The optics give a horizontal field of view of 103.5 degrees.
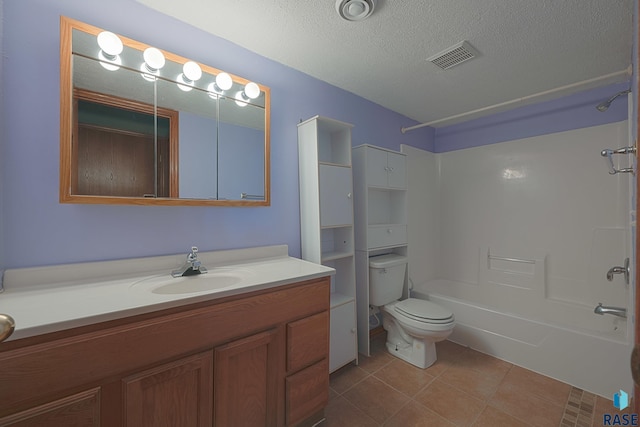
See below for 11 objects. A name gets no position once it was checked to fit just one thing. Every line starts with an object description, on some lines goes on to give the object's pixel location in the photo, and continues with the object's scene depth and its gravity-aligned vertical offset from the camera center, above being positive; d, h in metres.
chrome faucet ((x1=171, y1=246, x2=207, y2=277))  1.28 -0.27
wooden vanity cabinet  0.72 -0.54
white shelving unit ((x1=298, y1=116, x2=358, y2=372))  1.75 -0.01
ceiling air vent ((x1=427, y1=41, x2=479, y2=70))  1.61 +1.07
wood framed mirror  1.12 +0.47
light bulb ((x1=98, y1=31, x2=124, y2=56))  1.17 +0.81
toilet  1.85 -0.79
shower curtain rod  1.60 +0.87
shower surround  1.78 -0.34
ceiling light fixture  1.26 +1.06
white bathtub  1.58 -0.97
